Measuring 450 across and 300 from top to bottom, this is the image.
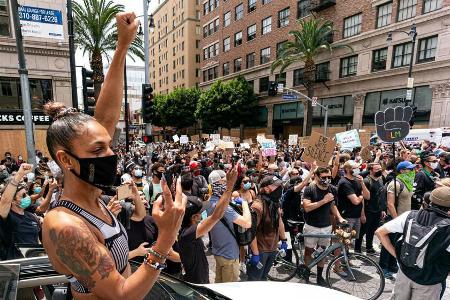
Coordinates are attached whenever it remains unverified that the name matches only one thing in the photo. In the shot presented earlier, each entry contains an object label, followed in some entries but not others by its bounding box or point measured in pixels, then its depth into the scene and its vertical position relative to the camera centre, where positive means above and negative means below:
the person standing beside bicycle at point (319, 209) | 4.64 -1.48
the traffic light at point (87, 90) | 7.82 +0.75
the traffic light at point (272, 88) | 19.09 +2.22
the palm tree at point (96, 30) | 16.48 +5.22
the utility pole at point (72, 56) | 8.10 +1.79
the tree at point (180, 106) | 45.59 +1.97
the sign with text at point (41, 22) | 7.91 +2.71
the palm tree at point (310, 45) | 23.84 +6.67
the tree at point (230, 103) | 34.19 +1.97
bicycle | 4.41 -2.45
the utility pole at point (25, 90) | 7.65 +0.78
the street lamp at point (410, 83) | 14.96 +2.13
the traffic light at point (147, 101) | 12.23 +0.72
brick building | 19.17 +5.61
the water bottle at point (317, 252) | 4.65 -2.20
